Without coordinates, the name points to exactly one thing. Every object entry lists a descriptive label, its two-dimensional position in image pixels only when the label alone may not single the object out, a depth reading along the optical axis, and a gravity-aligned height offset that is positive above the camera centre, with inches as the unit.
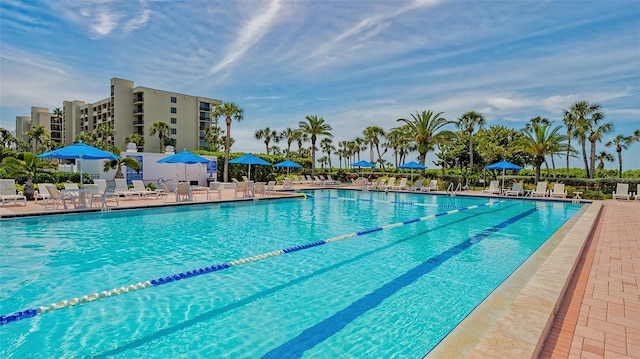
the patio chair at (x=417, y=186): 943.8 -19.1
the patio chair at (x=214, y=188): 765.3 -20.5
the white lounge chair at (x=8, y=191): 495.2 -18.4
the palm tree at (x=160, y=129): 2023.4 +285.5
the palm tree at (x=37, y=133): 2191.4 +286.7
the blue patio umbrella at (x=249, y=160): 826.2 +44.7
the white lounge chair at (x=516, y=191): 812.0 -26.9
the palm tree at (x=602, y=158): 1927.9 +121.0
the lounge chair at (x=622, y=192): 764.5 -27.2
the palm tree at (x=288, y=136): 2459.4 +312.7
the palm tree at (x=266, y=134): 2532.0 +324.5
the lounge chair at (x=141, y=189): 635.5 -18.9
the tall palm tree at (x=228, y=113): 1097.4 +207.6
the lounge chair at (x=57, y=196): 474.0 -23.9
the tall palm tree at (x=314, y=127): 1330.0 +197.4
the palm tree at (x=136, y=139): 2084.5 +234.5
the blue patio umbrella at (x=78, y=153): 504.7 +36.4
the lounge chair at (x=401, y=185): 970.0 -17.8
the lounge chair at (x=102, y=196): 496.4 -27.4
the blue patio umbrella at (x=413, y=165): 985.0 +39.8
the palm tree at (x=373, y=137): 2032.5 +257.7
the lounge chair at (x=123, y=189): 604.4 -18.5
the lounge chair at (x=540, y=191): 788.0 -25.9
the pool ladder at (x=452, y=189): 868.0 -30.1
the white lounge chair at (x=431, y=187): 933.8 -21.1
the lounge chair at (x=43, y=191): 505.0 -18.4
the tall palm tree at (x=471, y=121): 1424.7 +242.0
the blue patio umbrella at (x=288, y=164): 1070.6 +45.3
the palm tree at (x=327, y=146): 2710.1 +255.9
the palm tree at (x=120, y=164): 796.0 +32.9
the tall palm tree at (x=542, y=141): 960.3 +105.4
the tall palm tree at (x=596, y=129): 1247.5 +179.1
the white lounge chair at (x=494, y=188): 862.5 -21.8
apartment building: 2207.2 +427.4
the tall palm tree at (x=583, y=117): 1258.6 +227.7
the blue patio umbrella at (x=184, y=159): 680.4 +38.0
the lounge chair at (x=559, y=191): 767.7 -25.5
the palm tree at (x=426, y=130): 1137.4 +159.6
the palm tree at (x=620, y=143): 1665.8 +175.7
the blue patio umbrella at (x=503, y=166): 873.1 +33.1
